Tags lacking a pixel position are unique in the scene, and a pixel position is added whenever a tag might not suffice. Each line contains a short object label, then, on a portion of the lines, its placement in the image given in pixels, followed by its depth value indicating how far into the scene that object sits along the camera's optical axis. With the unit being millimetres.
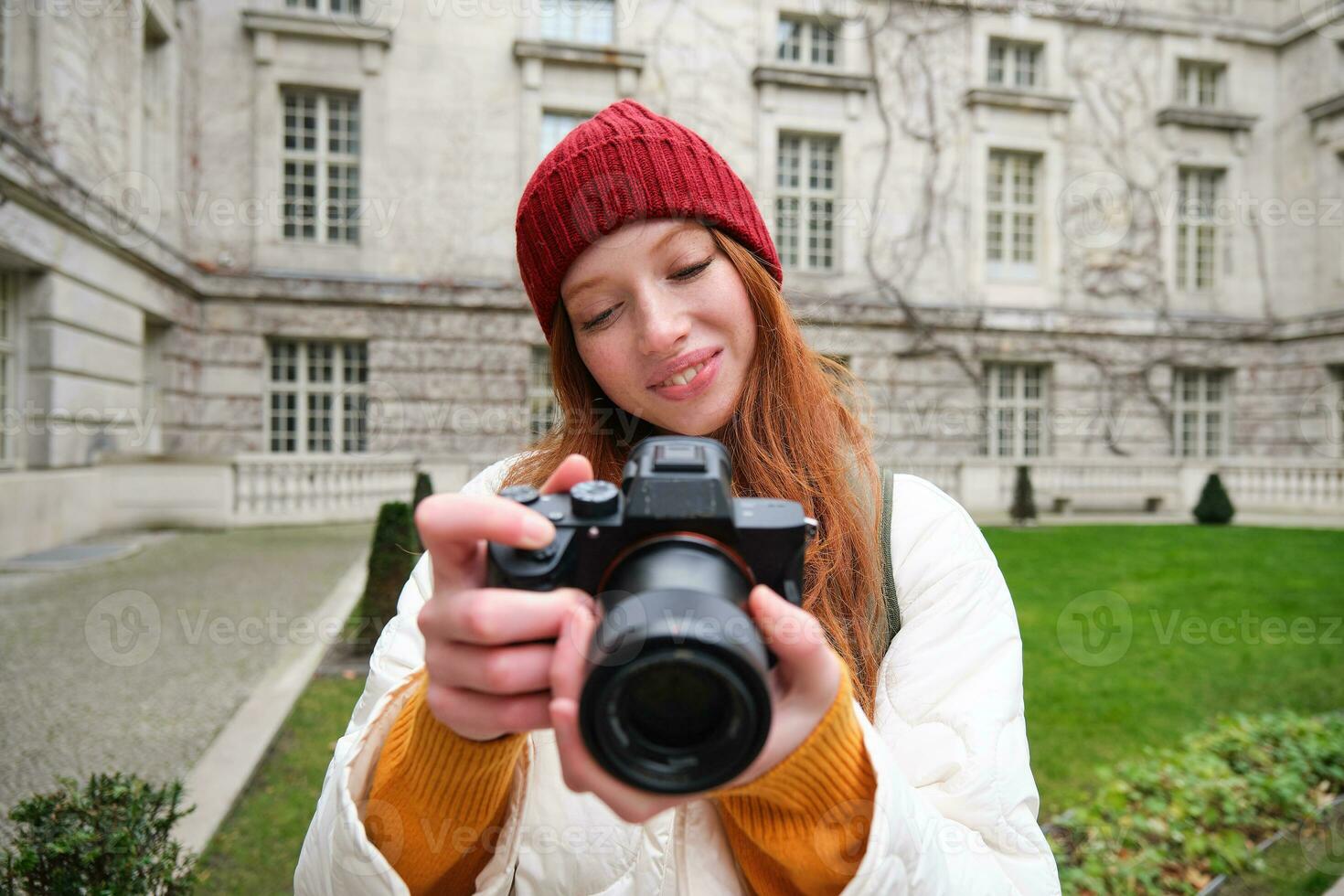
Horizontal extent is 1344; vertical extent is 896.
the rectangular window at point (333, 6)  13820
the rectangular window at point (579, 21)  14805
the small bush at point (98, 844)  1868
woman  906
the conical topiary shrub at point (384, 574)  5633
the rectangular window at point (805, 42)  15820
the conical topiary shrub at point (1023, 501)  13195
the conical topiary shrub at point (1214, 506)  13500
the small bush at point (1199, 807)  2955
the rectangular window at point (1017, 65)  16828
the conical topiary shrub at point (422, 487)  7986
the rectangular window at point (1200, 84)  17734
